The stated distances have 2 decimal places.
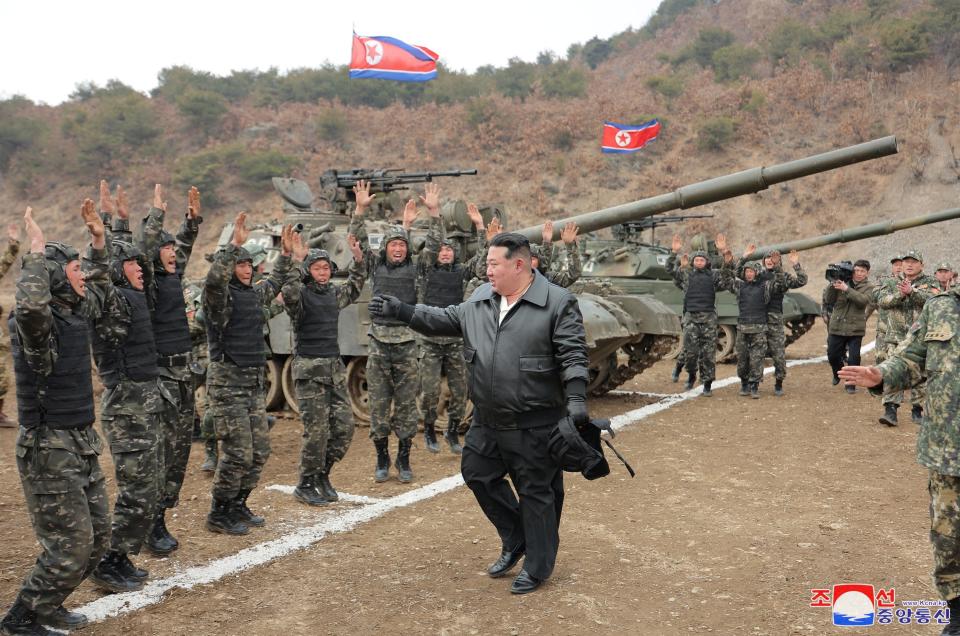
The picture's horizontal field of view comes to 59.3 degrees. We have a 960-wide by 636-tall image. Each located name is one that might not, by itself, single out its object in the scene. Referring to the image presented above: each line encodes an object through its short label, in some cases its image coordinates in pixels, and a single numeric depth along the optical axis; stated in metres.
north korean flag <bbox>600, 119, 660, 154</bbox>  20.64
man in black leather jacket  4.28
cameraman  11.52
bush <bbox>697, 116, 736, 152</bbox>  33.06
